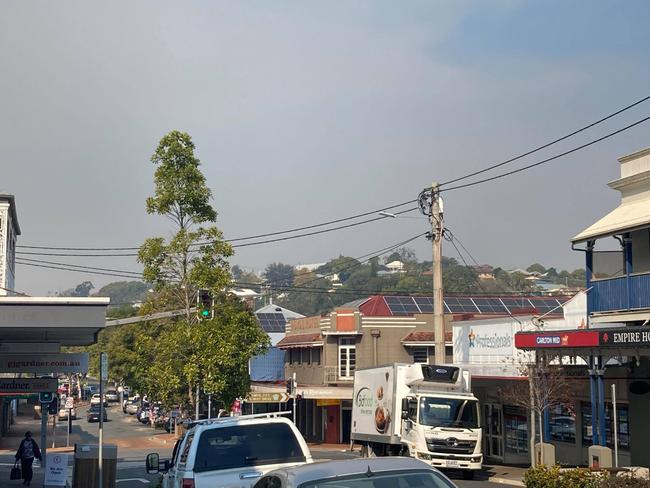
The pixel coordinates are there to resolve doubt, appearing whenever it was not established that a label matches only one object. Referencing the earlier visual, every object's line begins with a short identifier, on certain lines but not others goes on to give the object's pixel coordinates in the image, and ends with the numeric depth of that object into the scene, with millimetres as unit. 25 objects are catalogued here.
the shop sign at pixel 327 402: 58153
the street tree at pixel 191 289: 39250
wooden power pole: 33969
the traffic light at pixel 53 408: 55194
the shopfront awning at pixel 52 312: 15508
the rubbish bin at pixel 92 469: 22625
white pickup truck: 12539
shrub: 20672
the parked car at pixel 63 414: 89250
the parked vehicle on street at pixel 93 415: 85688
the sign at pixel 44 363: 26531
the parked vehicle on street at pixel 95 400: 97438
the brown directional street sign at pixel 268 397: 55594
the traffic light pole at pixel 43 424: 34019
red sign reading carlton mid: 26469
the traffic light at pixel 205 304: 31922
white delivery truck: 29312
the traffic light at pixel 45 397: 32675
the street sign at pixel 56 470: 25812
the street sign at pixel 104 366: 18891
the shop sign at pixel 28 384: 29906
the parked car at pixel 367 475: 8102
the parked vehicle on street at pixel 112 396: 129362
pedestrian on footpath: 30484
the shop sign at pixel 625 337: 24625
